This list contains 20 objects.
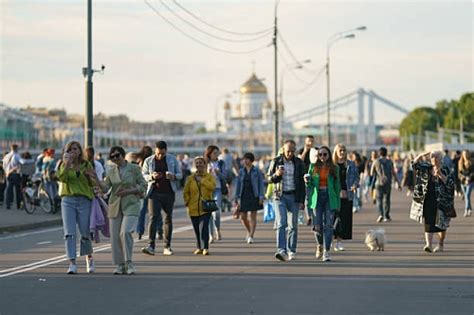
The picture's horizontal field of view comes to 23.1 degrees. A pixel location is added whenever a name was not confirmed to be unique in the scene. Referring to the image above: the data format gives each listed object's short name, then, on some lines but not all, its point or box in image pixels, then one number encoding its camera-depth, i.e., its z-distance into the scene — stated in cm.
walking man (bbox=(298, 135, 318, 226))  2269
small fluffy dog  1959
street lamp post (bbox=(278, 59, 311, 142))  7663
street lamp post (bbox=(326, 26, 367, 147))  7206
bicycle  3095
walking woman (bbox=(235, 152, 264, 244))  2131
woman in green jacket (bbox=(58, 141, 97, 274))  1581
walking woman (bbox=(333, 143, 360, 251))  1941
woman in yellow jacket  1908
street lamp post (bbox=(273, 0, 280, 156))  5212
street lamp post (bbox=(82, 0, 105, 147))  3256
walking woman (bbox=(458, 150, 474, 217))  3133
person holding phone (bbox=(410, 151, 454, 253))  1933
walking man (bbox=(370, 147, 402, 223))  2917
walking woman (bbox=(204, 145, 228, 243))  2170
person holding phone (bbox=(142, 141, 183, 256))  1902
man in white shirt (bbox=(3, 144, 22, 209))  3312
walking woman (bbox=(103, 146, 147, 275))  1581
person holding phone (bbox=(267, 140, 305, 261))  1800
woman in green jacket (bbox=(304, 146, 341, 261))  1795
